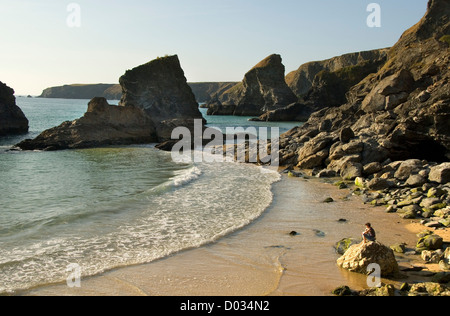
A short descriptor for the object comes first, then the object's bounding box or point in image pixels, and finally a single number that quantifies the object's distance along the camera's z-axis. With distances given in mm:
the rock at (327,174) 23172
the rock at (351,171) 21516
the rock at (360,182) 19688
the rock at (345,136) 26141
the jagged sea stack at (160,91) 79438
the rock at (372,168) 21109
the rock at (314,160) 26031
